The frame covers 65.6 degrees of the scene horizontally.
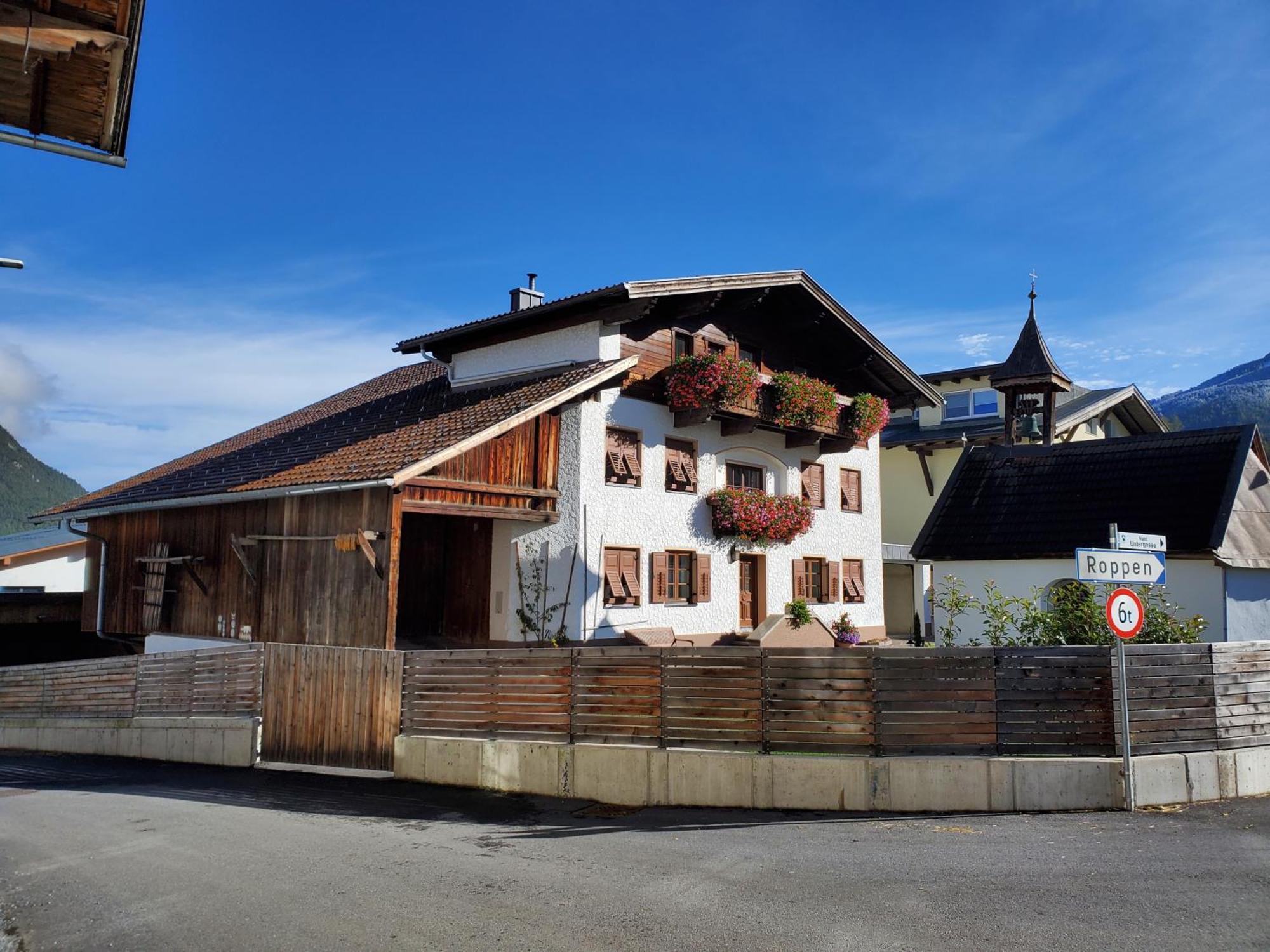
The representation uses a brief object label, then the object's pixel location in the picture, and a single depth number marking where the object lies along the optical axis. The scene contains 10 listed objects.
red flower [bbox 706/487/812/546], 20.22
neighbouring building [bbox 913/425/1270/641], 16.08
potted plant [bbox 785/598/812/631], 21.08
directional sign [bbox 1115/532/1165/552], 9.87
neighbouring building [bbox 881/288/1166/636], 30.69
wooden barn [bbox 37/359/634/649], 14.59
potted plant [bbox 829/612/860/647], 22.52
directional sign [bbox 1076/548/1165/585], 9.65
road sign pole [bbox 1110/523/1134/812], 9.22
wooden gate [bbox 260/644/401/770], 11.94
